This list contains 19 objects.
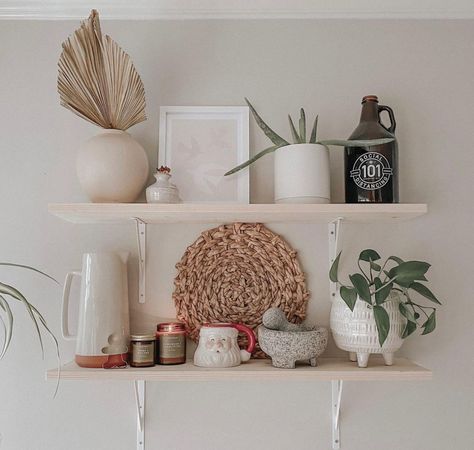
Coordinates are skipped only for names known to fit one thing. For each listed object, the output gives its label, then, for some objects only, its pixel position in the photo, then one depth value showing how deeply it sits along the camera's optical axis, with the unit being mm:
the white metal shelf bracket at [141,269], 1309
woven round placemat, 1294
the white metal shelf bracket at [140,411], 1267
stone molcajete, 1117
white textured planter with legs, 1117
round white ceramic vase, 1196
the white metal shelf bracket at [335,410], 1273
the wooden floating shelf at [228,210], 1129
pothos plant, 1079
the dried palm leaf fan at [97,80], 1202
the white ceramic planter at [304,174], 1187
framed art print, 1329
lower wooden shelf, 1105
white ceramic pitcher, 1152
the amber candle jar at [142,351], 1152
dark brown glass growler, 1183
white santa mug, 1149
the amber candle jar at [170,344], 1176
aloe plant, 1222
